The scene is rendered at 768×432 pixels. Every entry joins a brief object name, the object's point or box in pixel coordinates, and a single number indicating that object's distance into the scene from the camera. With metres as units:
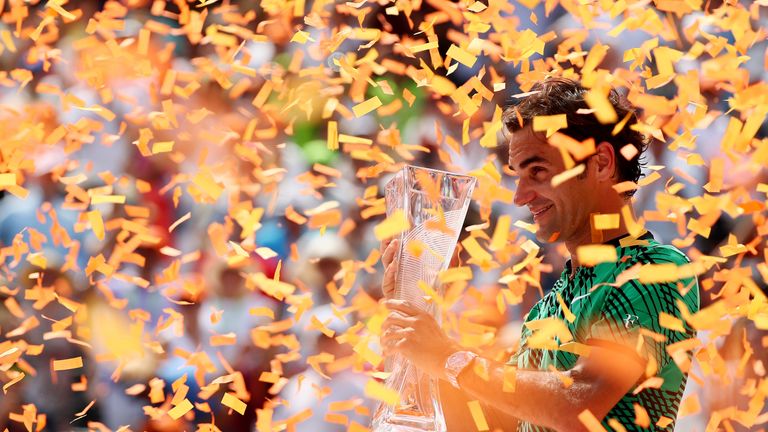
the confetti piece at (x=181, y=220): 7.21
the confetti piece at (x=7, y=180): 7.30
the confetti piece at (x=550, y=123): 6.30
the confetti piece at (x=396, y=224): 6.10
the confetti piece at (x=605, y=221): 6.28
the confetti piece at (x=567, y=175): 6.30
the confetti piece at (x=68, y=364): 7.21
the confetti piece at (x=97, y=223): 7.26
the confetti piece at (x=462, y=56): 7.04
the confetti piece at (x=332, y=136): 7.19
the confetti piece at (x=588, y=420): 6.05
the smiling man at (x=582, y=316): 6.08
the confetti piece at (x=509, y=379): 6.10
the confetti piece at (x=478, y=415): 6.39
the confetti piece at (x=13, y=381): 7.26
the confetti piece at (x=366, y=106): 7.11
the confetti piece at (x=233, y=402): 7.11
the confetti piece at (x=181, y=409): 7.15
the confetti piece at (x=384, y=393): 6.08
